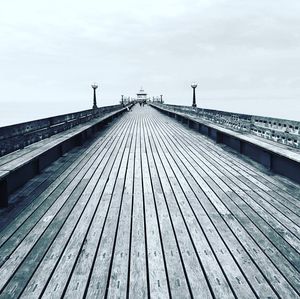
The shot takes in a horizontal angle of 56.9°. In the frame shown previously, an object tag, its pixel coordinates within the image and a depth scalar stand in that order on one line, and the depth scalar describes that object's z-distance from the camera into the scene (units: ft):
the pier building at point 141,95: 340.08
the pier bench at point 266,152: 17.95
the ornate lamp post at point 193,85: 67.82
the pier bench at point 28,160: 14.07
